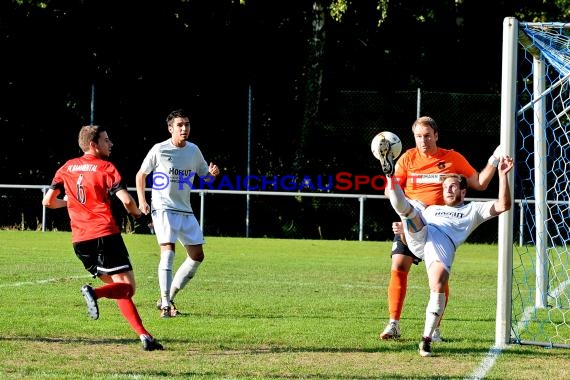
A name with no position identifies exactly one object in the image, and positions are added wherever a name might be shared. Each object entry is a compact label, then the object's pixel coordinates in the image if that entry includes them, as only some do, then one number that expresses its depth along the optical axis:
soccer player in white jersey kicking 15.37
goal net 16.48
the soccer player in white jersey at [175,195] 20.34
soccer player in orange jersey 17.02
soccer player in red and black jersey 15.74
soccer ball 14.72
